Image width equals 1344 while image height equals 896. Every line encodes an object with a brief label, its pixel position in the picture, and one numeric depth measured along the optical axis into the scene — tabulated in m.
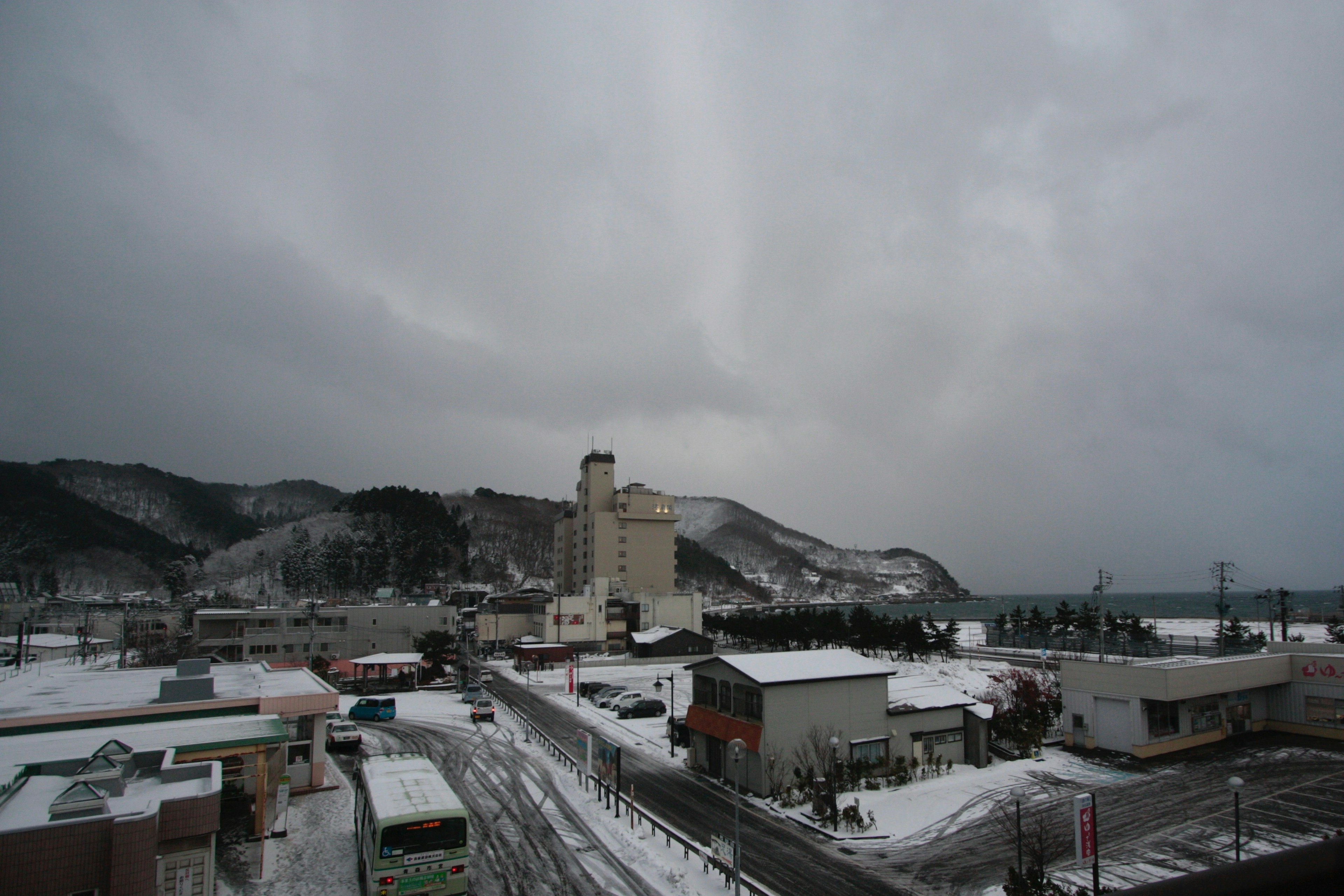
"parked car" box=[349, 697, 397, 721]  35.25
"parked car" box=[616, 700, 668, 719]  36.47
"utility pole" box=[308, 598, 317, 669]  54.34
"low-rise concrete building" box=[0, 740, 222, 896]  10.59
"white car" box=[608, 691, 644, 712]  37.53
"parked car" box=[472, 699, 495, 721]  34.38
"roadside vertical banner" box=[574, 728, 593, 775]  23.56
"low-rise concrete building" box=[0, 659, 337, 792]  19.11
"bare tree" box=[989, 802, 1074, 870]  17.30
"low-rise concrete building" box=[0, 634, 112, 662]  54.53
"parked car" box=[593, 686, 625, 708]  39.44
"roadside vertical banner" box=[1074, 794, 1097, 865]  15.09
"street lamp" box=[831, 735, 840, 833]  19.73
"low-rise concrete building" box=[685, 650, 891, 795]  22.98
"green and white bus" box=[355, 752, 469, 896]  13.53
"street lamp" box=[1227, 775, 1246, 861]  15.34
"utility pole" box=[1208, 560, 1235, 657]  55.88
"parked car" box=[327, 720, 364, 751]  28.48
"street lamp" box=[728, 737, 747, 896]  14.88
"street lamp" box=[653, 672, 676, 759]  28.58
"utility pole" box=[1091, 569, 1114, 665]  48.47
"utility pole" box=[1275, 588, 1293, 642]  57.41
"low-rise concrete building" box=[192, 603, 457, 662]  54.00
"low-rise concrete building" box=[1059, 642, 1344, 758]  27.16
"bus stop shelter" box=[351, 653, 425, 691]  44.97
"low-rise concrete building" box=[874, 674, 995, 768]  25.16
